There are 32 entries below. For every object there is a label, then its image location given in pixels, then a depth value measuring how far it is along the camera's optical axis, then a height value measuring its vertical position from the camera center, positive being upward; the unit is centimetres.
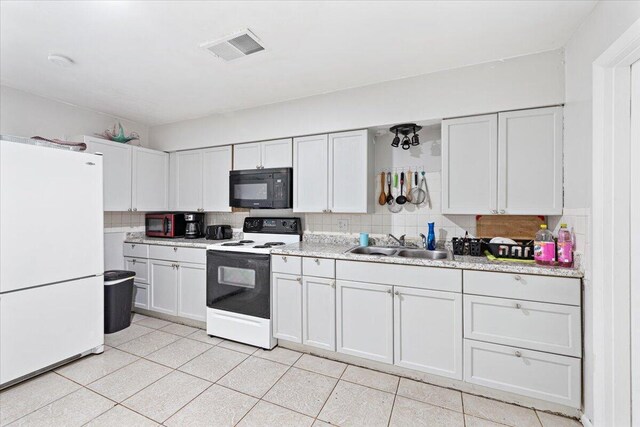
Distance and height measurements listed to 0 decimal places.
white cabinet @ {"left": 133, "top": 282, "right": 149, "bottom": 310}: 341 -100
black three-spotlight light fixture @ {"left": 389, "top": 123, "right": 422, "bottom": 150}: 253 +70
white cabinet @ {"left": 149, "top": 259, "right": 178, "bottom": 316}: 321 -85
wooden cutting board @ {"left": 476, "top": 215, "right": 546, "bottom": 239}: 232 -11
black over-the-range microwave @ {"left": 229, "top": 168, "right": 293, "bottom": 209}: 299 +26
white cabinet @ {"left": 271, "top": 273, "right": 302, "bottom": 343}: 251 -83
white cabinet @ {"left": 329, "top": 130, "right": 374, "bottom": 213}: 266 +38
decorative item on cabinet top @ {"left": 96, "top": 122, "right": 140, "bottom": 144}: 336 +91
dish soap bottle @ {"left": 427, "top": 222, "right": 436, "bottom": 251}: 253 -24
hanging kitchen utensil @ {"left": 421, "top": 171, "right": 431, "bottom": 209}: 270 +21
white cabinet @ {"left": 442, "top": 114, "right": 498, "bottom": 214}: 220 +37
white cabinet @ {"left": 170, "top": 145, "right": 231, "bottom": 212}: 342 +41
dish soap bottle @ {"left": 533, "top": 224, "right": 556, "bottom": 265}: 190 -24
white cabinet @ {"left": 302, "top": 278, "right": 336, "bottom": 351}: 237 -84
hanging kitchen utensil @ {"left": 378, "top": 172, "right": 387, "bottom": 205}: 284 +18
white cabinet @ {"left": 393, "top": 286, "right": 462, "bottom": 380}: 199 -85
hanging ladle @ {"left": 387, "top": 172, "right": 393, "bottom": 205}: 283 +17
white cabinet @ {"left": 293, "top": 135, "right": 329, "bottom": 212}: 283 +39
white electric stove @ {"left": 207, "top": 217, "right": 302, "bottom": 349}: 260 -75
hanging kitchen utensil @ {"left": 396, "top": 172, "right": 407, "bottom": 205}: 276 +13
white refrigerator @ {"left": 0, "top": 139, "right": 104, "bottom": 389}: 199 -35
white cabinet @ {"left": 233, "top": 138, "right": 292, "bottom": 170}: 302 +63
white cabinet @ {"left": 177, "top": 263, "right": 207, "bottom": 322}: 304 -85
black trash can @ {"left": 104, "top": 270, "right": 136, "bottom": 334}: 288 -90
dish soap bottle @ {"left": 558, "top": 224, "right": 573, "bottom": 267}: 182 -23
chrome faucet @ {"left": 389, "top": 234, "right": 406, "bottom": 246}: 269 -26
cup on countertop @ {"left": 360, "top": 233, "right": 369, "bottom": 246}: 281 -26
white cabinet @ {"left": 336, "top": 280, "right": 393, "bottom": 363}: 219 -85
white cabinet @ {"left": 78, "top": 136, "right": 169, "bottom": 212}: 319 +44
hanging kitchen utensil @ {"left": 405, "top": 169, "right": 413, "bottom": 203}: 276 +26
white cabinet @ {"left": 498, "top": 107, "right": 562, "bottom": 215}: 203 +36
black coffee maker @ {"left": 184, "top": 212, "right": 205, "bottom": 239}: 359 -17
